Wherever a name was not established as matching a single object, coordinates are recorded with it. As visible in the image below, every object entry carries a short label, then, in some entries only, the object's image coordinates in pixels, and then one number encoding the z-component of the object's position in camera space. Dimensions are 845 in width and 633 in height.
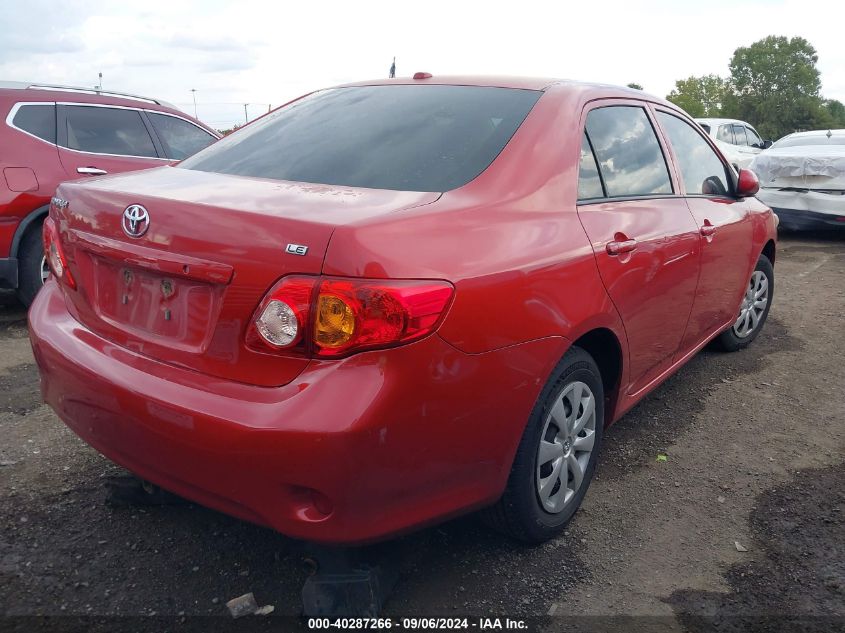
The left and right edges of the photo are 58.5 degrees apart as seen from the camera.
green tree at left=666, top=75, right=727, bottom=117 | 78.88
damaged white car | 8.84
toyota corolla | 1.92
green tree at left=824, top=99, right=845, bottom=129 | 107.09
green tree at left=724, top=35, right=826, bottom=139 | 81.56
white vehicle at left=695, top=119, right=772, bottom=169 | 13.91
